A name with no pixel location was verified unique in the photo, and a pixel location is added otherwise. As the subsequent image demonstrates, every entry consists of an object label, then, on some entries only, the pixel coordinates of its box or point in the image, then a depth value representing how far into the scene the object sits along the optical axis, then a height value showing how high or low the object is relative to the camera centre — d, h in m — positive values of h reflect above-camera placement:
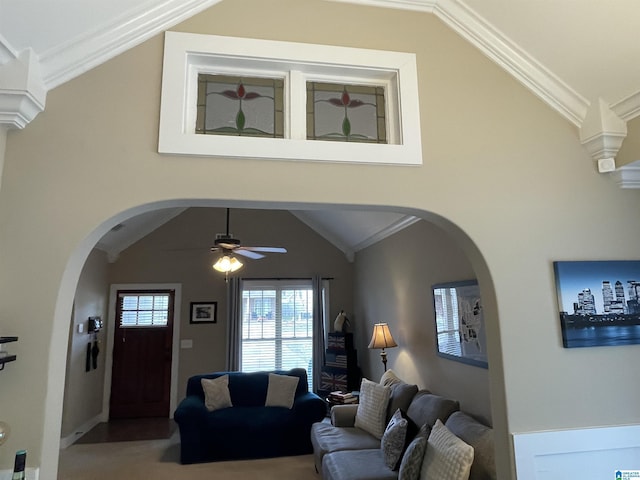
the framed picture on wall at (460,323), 3.42 -0.09
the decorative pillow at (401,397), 3.97 -0.81
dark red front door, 6.58 -0.58
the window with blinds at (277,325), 6.93 -0.16
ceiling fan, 4.51 +0.75
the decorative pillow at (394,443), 3.20 -1.00
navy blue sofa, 4.61 -1.27
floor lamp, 4.87 -0.28
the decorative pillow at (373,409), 4.09 -0.96
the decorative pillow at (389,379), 4.48 -0.71
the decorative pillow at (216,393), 5.08 -0.94
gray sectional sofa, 2.78 -1.05
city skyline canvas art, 2.15 +0.04
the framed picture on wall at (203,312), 6.92 +0.08
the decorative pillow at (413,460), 2.79 -0.98
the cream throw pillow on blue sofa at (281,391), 5.22 -0.95
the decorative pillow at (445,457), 2.41 -0.87
